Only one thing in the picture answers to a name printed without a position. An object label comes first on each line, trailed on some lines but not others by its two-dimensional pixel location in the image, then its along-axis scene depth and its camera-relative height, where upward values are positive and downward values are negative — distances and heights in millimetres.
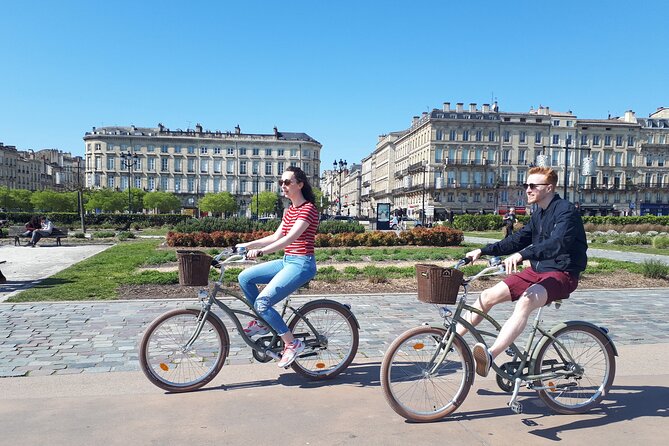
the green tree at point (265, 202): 84875 -379
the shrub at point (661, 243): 23562 -1493
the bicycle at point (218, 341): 4391 -1280
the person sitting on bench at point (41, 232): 20931 -1605
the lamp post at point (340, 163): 44406 +3371
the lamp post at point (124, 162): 93262 +6264
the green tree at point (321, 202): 93050 -110
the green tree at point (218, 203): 81588 -778
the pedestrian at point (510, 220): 25344 -723
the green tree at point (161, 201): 75150 -600
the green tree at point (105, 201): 63688 -730
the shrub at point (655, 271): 11773 -1392
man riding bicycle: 3836 -449
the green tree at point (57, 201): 59156 -770
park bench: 21969 -1710
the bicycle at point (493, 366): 3830 -1245
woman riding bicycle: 4477 -588
